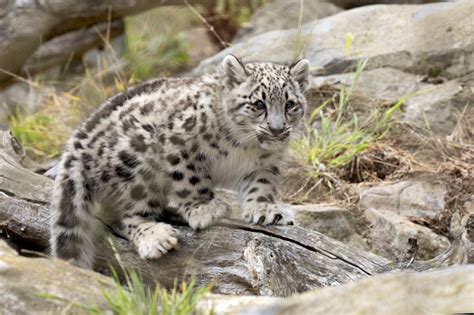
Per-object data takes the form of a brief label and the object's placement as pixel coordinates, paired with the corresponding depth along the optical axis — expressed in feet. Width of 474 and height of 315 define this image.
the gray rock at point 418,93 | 63.51
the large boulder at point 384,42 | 66.95
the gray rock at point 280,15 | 83.76
